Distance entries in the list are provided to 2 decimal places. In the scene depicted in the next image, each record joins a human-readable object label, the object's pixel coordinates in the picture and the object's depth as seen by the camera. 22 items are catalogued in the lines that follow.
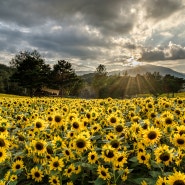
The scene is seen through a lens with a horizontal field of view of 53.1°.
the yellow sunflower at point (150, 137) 3.43
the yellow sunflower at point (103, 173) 3.17
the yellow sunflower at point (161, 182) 2.57
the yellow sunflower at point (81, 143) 3.47
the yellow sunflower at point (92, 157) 3.38
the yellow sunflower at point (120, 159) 3.10
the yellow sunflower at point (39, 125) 4.57
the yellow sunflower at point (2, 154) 3.48
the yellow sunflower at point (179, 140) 3.20
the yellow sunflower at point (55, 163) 3.35
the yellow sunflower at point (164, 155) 2.92
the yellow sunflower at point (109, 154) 3.09
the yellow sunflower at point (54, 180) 3.41
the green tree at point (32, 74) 44.78
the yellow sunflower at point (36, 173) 3.66
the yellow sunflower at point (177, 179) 2.27
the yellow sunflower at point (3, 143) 3.65
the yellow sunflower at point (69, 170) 3.41
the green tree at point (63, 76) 55.41
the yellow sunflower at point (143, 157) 3.31
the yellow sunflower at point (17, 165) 3.76
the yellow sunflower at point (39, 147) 3.59
